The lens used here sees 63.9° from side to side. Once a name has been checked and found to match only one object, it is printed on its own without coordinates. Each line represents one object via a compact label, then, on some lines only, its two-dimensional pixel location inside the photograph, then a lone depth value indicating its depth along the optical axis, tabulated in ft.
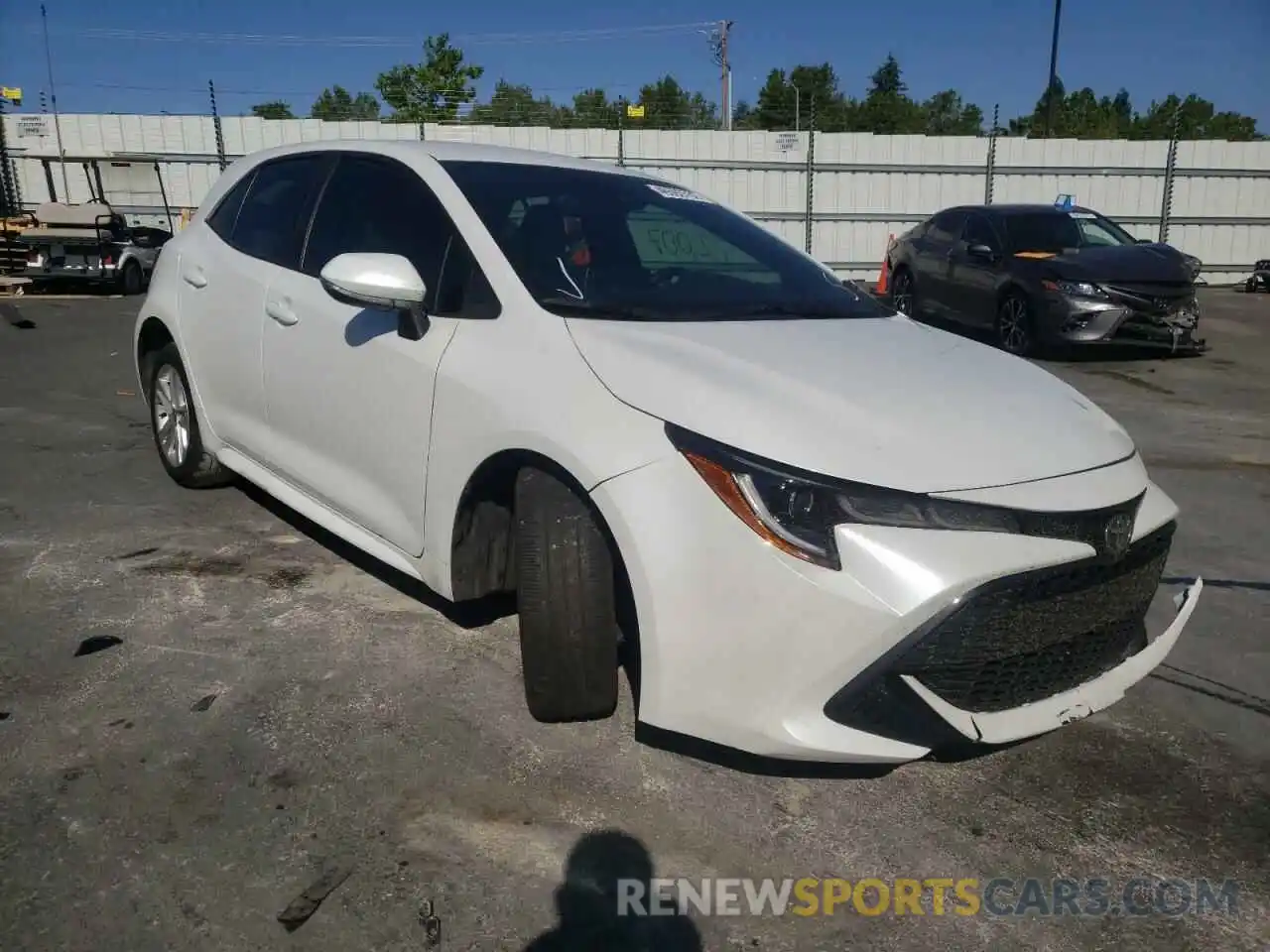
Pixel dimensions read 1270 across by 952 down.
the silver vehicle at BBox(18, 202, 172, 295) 45.57
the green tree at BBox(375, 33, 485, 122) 150.30
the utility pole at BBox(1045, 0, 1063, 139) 112.61
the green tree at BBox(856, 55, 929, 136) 151.64
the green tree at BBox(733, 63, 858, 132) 62.08
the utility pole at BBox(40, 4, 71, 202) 59.22
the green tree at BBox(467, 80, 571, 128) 60.03
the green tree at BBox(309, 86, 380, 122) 60.85
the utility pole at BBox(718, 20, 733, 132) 146.41
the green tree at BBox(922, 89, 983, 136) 164.86
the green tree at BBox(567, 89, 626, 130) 59.93
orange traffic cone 40.04
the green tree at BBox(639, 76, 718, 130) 62.03
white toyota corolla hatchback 6.90
